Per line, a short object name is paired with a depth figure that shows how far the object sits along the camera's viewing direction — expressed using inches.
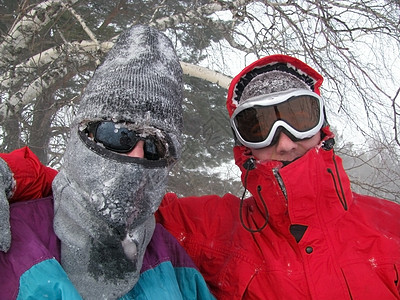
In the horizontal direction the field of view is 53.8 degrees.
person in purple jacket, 18.1
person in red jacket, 23.5
